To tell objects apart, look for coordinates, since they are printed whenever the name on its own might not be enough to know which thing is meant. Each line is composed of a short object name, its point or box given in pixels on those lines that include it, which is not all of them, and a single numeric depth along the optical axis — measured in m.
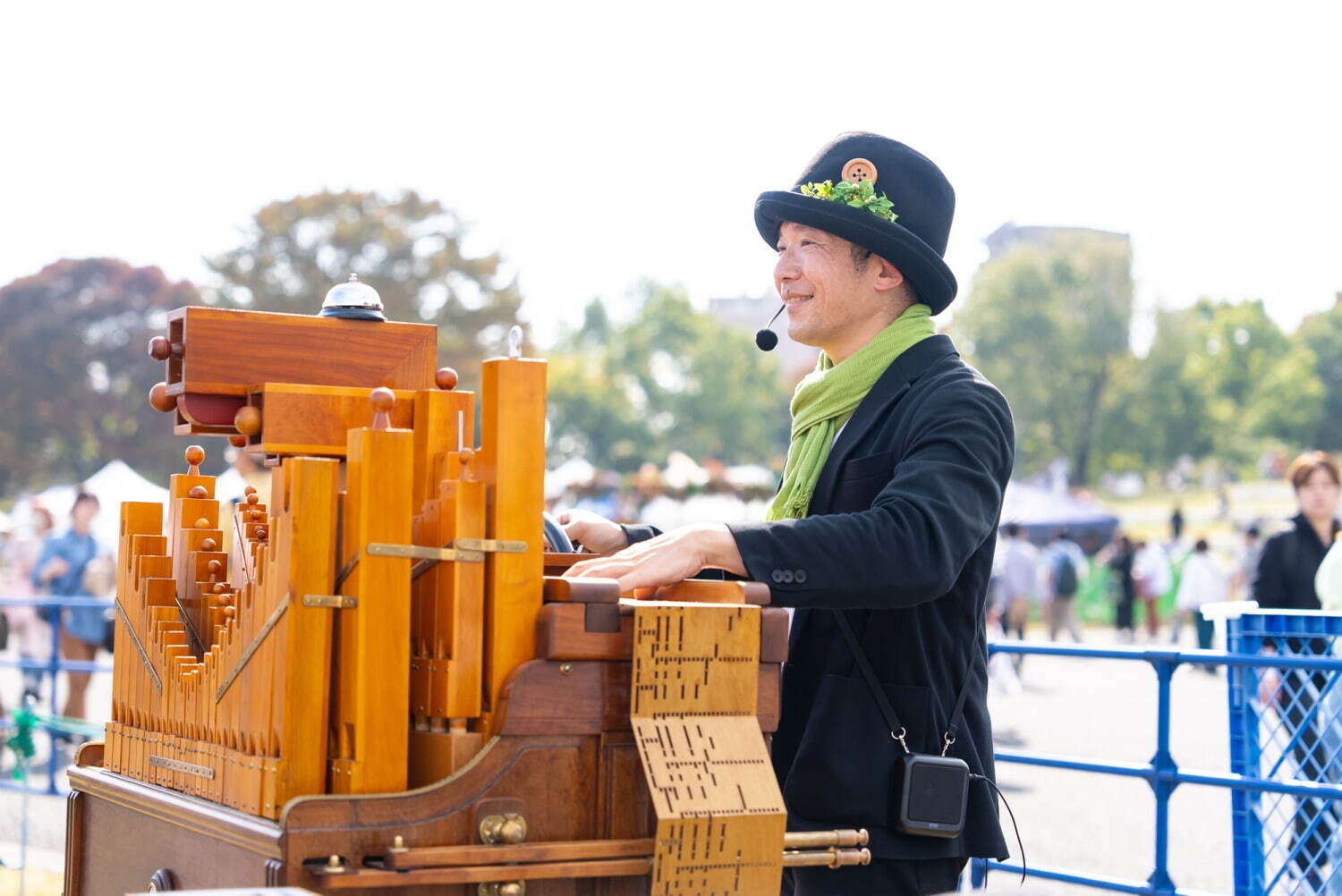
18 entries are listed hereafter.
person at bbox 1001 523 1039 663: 16.38
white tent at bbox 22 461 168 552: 16.75
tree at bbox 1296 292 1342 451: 66.50
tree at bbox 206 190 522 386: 43.72
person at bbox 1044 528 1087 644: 19.84
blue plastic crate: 4.57
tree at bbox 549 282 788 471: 67.25
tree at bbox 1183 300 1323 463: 63.25
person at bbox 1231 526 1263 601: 16.34
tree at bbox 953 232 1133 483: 61.28
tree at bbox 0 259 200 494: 46.53
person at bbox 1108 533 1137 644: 22.20
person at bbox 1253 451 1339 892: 6.98
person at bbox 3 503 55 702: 11.55
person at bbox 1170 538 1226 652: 17.95
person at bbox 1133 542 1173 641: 24.16
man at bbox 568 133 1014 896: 2.20
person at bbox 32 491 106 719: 11.08
